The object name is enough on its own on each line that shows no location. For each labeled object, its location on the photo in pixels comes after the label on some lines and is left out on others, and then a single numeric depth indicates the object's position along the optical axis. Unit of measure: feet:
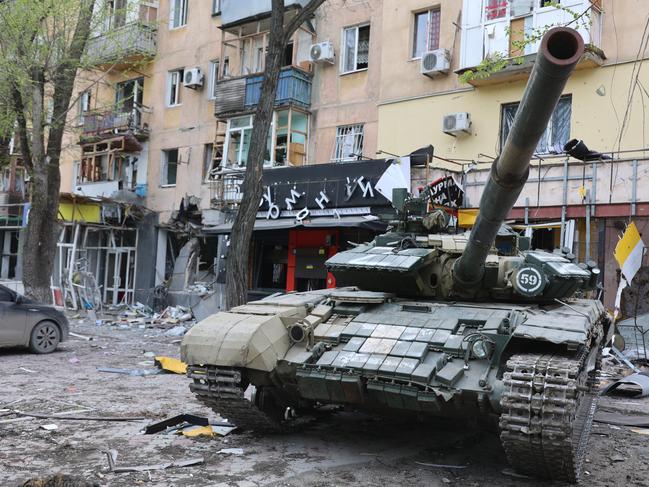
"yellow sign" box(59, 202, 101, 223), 78.59
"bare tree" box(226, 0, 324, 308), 39.55
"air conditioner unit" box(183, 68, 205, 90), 74.18
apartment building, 48.24
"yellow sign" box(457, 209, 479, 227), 50.47
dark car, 39.19
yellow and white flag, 42.83
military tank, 16.11
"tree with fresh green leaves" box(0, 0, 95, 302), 50.06
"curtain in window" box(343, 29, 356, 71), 64.08
